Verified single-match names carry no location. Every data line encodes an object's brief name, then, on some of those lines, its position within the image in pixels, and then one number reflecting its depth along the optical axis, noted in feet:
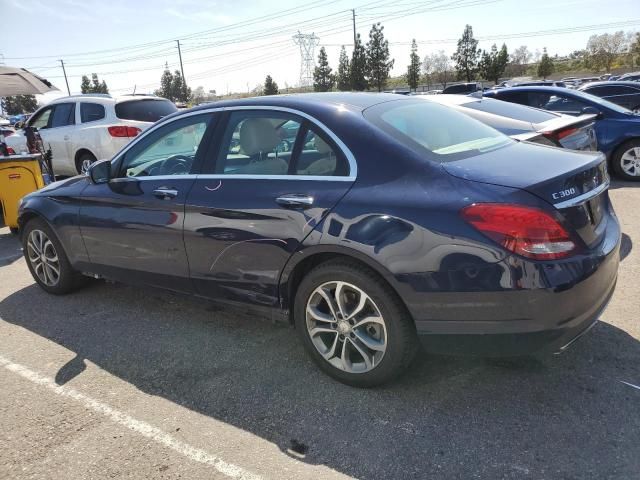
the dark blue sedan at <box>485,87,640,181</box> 27.14
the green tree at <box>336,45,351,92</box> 183.42
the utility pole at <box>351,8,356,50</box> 180.73
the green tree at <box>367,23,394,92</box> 180.65
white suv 31.83
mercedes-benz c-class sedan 8.00
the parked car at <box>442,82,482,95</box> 64.03
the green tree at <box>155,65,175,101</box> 281.95
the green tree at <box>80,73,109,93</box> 288.02
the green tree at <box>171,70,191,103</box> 275.04
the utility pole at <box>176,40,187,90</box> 228.43
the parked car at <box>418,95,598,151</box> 17.98
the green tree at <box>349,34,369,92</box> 176.24
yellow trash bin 23.63
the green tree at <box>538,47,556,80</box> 210.18
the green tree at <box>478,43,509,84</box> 176.96
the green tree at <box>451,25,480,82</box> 184.75
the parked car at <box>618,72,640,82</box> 100.09
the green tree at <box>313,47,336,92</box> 196.13
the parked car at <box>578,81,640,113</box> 41.29
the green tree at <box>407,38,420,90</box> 197.47
